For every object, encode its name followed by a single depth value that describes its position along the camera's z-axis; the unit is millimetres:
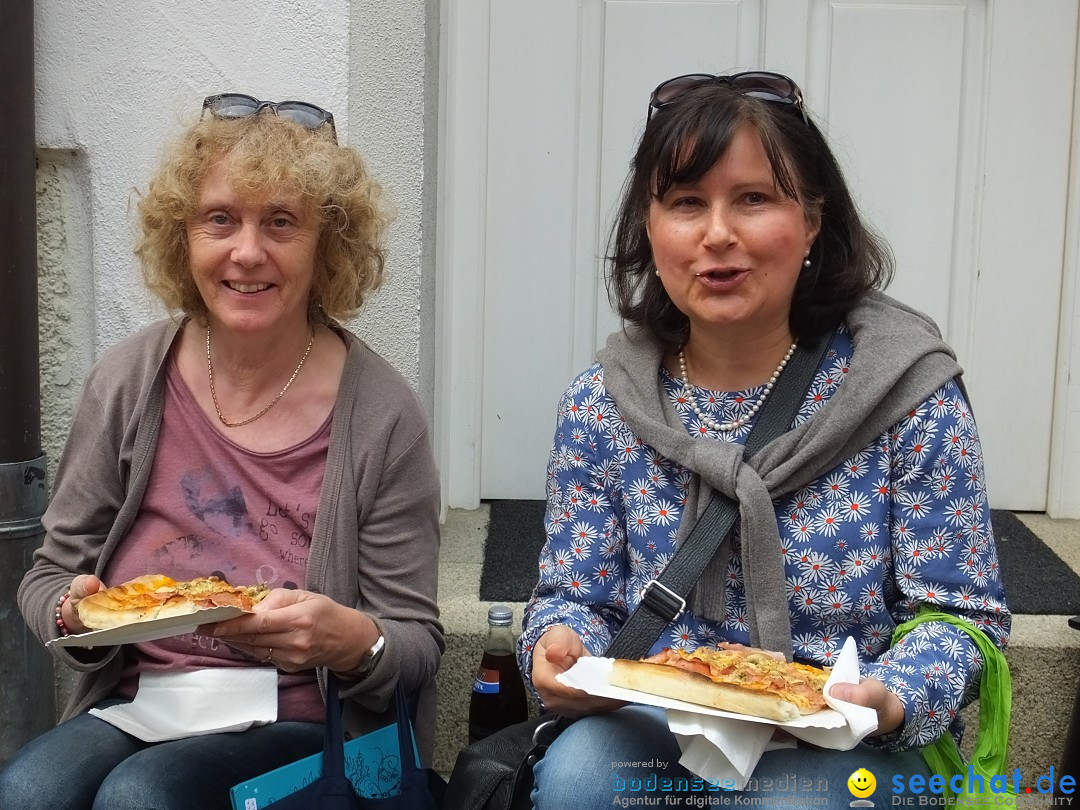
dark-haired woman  1993
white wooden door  3375
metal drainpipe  2695
